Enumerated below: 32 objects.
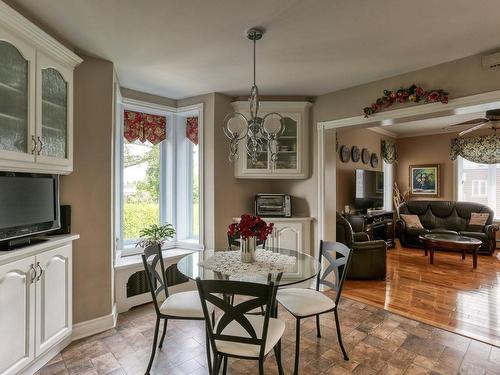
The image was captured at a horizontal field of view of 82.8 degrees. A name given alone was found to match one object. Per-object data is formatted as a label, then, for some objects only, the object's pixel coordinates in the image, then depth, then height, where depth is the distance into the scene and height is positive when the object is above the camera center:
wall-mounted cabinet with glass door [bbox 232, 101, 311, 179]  3.67 +0.49
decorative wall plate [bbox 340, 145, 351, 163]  5.44 +0.68
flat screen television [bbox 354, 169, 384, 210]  5.60 -0.01
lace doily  2.05 -0.59
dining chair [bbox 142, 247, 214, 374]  2.05 -0.88
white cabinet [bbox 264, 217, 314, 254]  3.60 -0.58
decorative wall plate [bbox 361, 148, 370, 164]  6.02 +0.70
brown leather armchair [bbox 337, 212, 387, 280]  4.04 -1.00
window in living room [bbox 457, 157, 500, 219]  6.07 +0.12
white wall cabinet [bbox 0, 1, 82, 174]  1.75 +0.63
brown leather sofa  5.48 -0.71
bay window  3.52 +0.19
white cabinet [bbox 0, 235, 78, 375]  1.75 -0.81
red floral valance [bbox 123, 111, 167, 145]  3.51 +0.79
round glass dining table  1.94 -0.60
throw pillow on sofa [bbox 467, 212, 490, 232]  5.65 -0.66
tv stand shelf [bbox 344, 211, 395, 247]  4.99 -0.70
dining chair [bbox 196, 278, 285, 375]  1.48 -0.74
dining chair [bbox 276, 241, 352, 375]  2.08 -0.88
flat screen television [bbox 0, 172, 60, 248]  1.83 -0.12
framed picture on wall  6.73 +0.20
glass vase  2.24 -0.48
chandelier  2.16 +0.49
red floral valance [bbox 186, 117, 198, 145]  3.83 +0.81
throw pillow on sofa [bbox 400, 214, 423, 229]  6.13 -0.71
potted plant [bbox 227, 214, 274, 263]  2.17 -0.34
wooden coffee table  4.59 -0.90
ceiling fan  3.40 +0.88
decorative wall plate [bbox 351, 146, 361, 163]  5.72 +0.71
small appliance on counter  3.70 -0.22
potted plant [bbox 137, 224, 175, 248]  3.43 -0.57
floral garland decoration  2.67 +0.92
